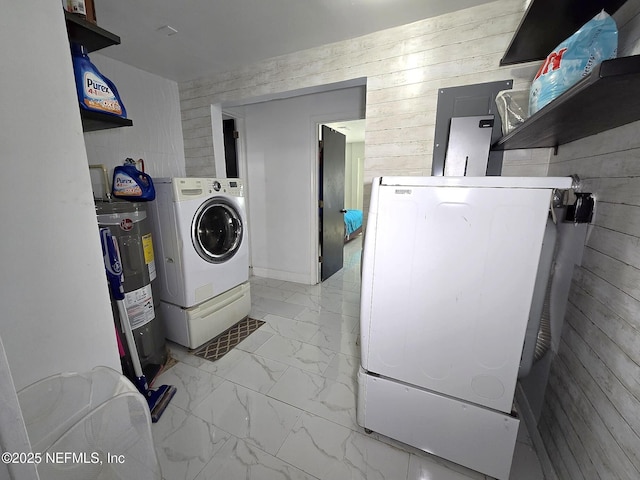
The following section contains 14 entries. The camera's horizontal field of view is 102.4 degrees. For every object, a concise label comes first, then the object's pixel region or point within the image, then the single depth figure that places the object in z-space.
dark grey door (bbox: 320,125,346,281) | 3.20
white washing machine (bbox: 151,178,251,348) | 1.81
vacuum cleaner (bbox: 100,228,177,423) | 1.37
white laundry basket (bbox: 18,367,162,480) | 0.60
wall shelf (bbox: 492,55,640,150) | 0.55
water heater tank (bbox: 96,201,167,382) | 1.54
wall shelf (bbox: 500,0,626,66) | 1.00
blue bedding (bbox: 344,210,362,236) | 5.11
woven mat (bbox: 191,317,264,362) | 2.00
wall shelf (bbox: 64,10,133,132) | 0.99
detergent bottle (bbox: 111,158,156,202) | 1.68
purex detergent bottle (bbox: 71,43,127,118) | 1.08
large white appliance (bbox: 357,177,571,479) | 0.91
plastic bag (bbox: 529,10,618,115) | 0.76
